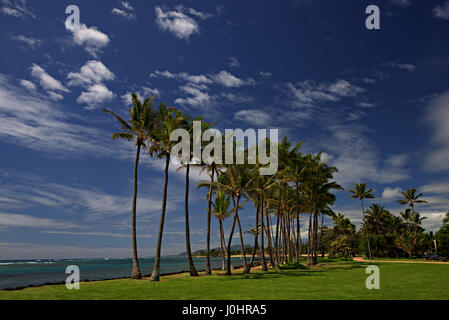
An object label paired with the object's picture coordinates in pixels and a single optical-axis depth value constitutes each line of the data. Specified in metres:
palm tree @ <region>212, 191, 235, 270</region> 36.19
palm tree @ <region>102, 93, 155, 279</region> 22.67
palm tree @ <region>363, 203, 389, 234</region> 73.46
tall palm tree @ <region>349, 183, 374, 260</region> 60.53
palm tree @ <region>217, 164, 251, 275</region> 28.61
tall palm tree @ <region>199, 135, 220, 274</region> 28.80
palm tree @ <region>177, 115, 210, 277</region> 25.48
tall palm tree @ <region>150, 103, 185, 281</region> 23.83
